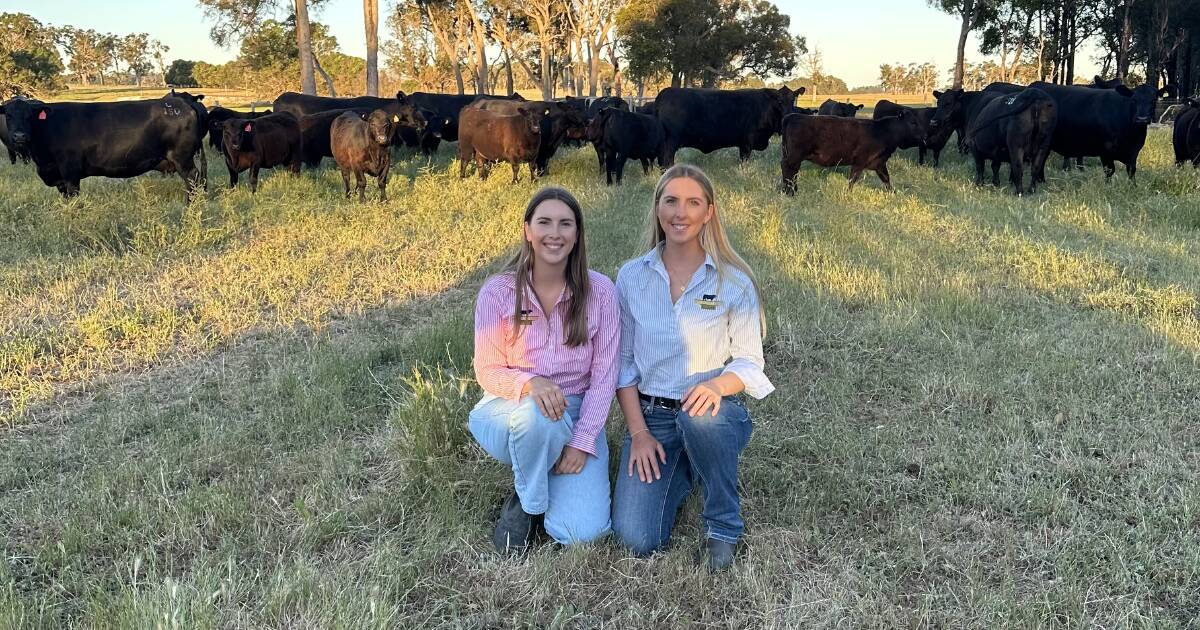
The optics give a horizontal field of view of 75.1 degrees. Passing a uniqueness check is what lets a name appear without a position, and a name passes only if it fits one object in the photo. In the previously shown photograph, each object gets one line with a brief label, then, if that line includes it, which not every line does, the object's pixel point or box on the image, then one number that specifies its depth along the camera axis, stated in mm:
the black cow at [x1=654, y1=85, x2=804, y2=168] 14586
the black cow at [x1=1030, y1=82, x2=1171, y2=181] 10969
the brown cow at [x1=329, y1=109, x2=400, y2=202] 10781
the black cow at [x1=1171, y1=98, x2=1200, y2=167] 11547
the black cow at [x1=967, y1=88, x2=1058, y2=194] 10422
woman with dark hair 2980
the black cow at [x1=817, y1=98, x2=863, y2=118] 17438
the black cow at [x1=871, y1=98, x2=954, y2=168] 14047
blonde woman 2910
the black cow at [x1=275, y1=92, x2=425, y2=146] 16453
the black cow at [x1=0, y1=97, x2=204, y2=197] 10055
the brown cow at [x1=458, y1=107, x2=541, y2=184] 13102
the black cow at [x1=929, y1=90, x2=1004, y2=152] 14156
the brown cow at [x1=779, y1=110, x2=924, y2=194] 10914
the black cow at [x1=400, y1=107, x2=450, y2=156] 15773
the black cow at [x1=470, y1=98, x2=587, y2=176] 13898
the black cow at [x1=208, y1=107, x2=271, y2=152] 12117
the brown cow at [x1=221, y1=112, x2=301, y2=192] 11352
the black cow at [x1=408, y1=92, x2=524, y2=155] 17531
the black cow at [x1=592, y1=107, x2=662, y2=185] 12641
